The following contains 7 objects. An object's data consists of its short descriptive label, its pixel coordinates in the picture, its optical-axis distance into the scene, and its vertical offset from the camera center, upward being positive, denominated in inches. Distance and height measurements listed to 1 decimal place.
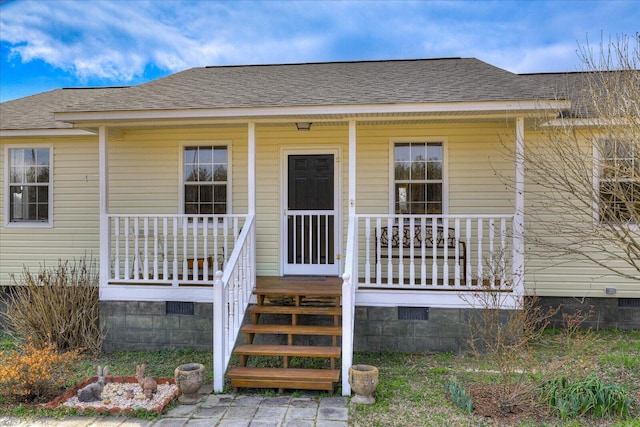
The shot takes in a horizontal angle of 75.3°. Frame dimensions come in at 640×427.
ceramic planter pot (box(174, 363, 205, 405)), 160.2 -68.0
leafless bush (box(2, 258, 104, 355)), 221.8 -57.6
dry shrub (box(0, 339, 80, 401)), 158.7 -65.4
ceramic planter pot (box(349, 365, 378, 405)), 155.5 -65.8
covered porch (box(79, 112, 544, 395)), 181.3 -31.4
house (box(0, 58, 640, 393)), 212.2 +13.7
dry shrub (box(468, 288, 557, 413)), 152.0 -59.0
